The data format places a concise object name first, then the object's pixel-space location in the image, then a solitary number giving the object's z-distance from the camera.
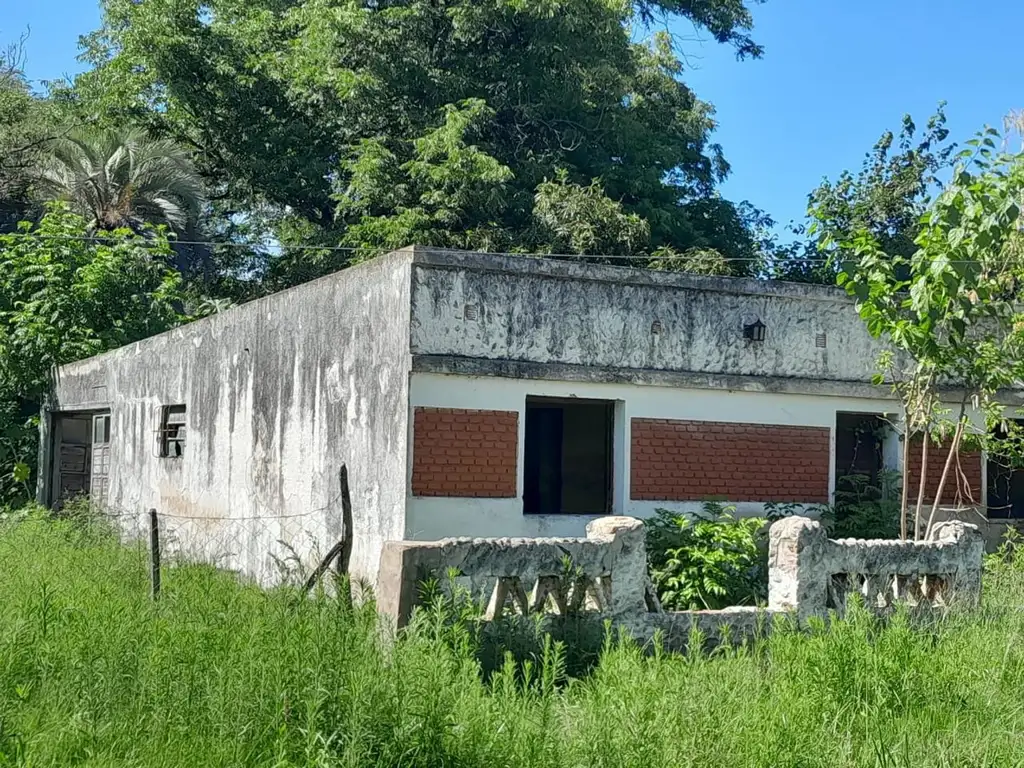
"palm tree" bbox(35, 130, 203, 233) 21.77
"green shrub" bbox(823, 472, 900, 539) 10.64
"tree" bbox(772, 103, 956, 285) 19.88
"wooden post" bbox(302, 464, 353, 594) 7.96
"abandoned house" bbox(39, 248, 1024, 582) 9.18
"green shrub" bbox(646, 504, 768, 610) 8.91
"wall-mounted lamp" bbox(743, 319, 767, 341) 10.53
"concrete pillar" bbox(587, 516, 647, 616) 7.56
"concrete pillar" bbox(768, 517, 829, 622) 7.98
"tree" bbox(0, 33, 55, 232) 21.27
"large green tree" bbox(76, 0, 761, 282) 20.05
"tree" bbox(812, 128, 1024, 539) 9.05
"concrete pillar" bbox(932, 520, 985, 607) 8.61
